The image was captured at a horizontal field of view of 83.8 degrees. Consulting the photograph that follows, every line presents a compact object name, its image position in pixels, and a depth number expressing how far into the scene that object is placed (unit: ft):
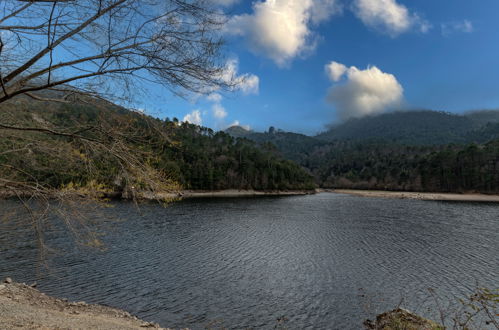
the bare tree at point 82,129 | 13.47
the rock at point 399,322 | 30.07
